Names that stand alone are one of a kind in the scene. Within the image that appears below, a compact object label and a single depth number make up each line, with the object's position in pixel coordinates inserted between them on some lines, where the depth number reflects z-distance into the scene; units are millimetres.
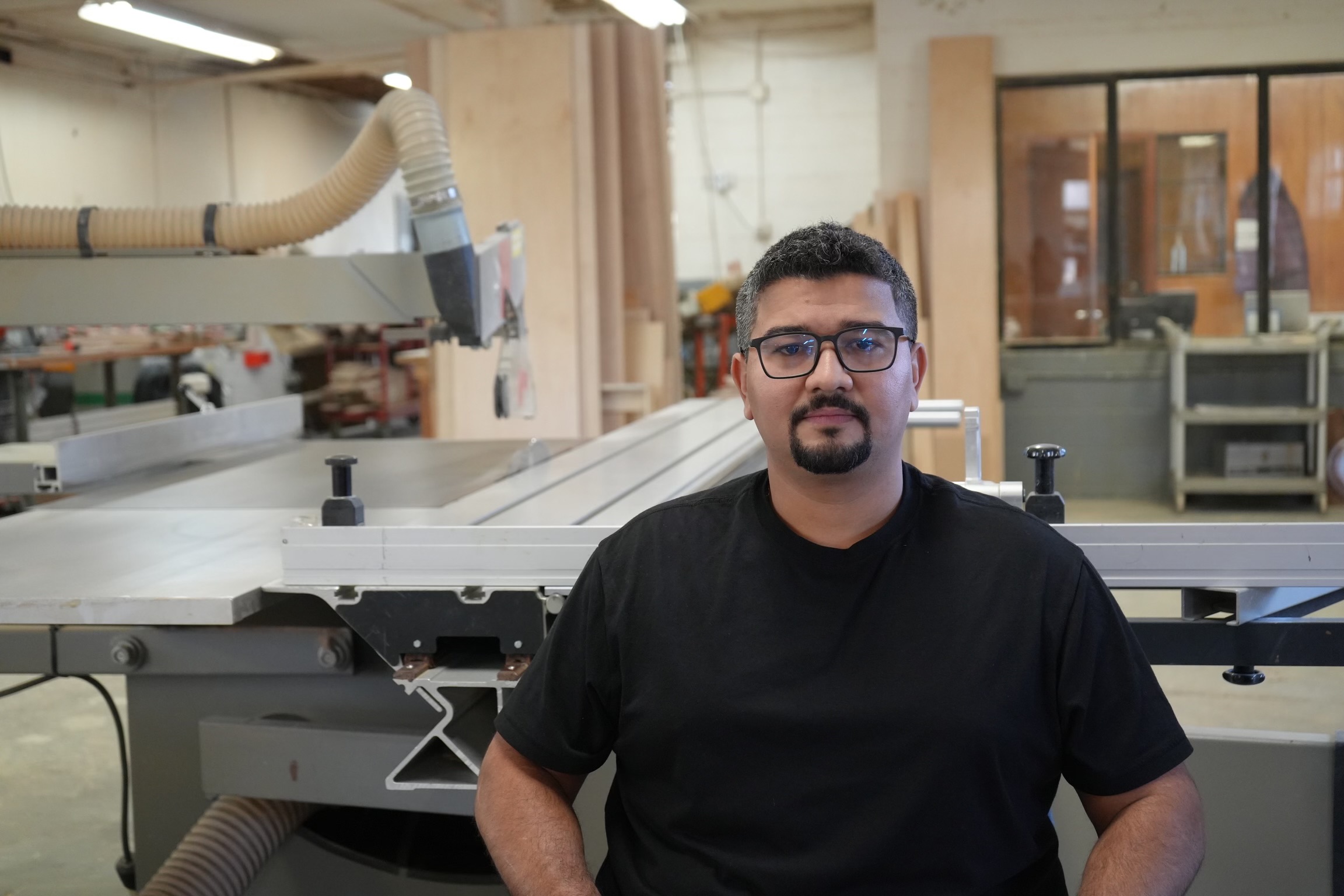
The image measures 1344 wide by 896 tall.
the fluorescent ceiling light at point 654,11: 4988
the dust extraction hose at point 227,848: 1788
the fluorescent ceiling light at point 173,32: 6031
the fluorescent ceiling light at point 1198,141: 6695
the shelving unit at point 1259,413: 6152
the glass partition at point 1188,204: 6629
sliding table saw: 1519
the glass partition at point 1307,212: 6555
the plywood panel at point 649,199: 5234
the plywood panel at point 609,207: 5078
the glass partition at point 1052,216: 6656
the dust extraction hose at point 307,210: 2076
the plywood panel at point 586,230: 4977
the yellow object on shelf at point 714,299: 8430
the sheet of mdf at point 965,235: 6152
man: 1155
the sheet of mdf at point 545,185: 4961
